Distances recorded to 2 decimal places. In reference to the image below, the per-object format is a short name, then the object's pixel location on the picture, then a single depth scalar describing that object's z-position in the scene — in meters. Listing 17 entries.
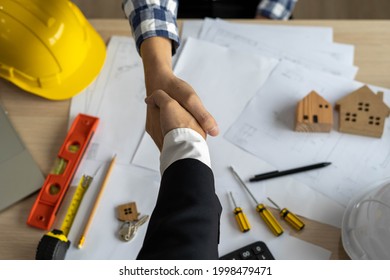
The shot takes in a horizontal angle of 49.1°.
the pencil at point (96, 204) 0.72
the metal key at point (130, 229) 0.71
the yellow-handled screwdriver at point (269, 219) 0.70
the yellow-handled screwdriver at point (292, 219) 0.70
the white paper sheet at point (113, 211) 0.71
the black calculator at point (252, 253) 0.68
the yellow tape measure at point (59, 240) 0.68
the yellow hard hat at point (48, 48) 0.78
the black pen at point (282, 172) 0.75
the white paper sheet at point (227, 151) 0.73
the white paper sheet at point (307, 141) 0.75
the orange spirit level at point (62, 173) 0.74
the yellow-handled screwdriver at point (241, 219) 0.71
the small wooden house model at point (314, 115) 0.78
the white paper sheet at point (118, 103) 0.82
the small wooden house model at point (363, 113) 0.78
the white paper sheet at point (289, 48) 0.87
